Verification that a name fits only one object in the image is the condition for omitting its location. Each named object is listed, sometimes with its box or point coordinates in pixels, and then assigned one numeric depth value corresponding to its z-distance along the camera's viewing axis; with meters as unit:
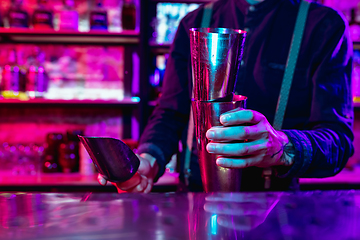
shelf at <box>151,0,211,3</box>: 2.06
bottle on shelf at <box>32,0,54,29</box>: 2.03
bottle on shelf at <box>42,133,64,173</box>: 2.08
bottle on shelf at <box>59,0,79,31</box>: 2.05
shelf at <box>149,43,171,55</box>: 2.02
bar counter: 0.27
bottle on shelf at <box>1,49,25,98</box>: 2.02
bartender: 0.64
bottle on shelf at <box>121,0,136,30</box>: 2.06
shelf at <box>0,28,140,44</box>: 2.01
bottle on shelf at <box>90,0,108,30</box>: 2.04
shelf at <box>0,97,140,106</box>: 2.01
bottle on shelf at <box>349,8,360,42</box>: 2.07
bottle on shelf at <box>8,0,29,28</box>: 2.03
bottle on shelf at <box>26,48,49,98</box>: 2.05
